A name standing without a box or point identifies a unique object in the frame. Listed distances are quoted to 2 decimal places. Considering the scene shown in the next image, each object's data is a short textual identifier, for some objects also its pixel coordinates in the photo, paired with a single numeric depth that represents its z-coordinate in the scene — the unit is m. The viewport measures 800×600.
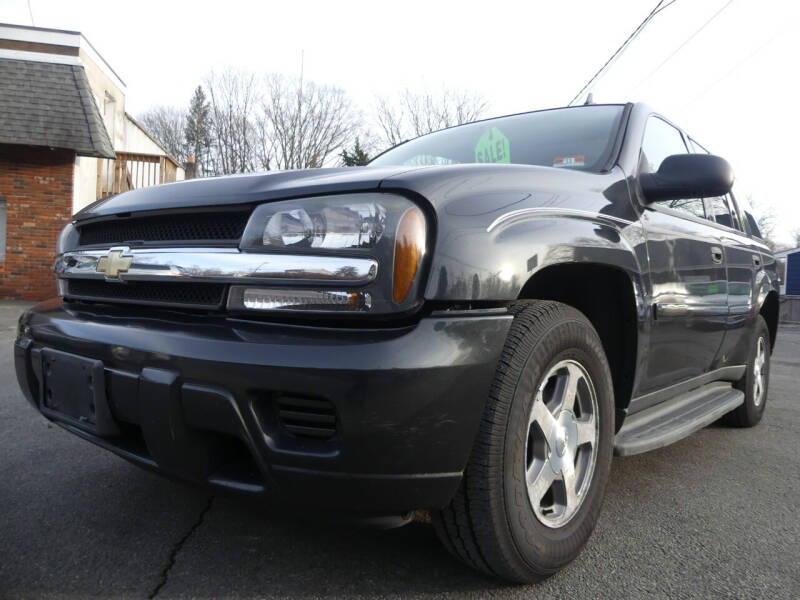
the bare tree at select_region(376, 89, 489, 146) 25.78
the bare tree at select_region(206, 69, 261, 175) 26.69
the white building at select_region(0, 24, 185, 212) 11.65
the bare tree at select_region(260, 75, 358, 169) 25.19
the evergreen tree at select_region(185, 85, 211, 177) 30.58
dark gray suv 1.38
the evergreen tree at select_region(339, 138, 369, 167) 20.43
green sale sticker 2.65
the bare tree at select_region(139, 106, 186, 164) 35.53
